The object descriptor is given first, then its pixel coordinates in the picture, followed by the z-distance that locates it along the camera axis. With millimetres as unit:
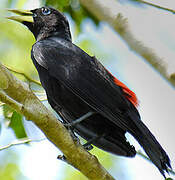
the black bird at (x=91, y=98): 7309
